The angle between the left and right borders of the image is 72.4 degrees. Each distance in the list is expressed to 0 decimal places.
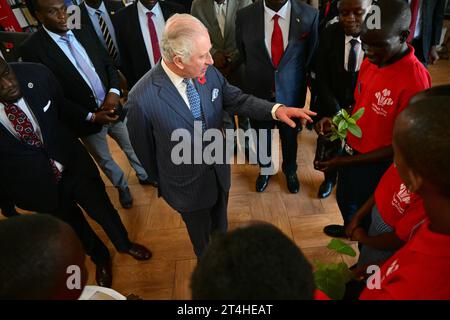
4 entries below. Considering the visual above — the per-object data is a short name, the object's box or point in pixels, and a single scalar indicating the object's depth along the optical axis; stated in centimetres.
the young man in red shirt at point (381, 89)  140
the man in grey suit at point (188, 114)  145
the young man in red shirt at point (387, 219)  112
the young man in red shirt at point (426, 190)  77
